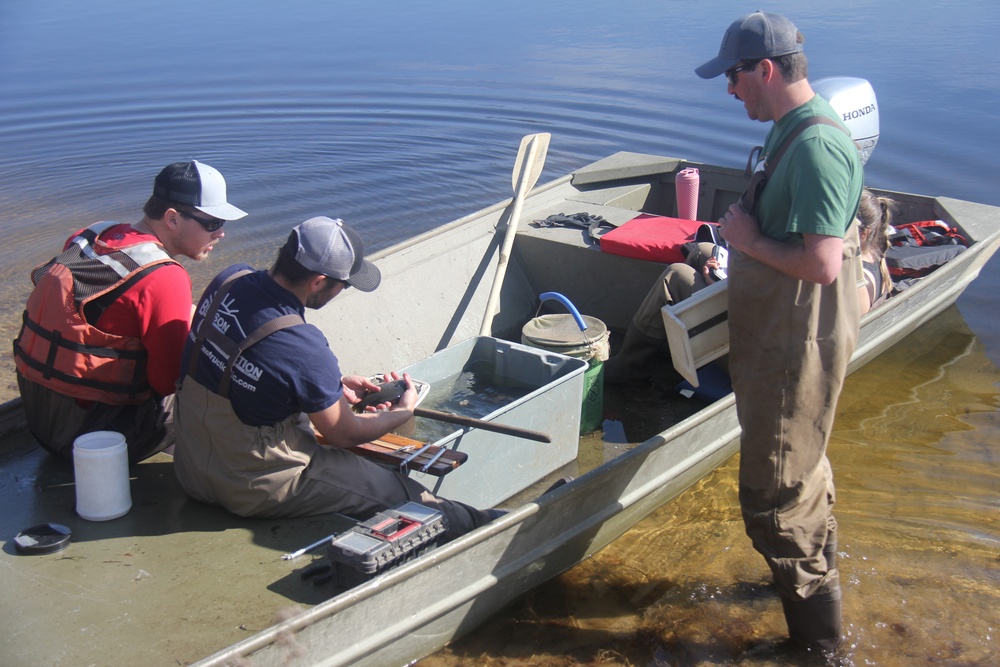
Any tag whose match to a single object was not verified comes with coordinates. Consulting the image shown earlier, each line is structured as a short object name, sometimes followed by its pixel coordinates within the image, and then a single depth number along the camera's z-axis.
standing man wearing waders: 3.05
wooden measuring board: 3.69
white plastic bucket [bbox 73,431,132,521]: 3.53
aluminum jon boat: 3.08
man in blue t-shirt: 3.22
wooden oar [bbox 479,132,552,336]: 5.69
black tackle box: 3.17
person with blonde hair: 4.83
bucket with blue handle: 4.98
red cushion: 5.82
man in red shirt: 3.60
